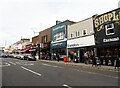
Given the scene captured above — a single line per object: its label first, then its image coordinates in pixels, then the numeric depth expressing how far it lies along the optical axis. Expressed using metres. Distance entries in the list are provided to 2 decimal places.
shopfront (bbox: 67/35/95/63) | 11.88
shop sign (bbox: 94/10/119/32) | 10.07
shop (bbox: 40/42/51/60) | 18.10
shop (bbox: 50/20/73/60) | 15.40
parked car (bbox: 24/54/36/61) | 18.51
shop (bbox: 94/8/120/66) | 9.94
